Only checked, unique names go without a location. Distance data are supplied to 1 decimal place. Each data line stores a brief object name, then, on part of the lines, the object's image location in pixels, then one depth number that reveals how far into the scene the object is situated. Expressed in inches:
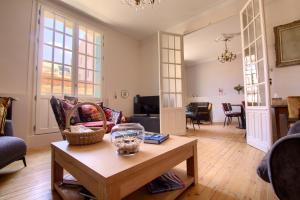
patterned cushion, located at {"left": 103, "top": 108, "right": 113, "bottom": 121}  111.3
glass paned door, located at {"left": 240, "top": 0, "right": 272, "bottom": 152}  87.6
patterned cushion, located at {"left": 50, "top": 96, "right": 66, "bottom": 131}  83.8
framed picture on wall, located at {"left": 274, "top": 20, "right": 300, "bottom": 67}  96.4
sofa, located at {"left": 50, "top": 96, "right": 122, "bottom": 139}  84.5
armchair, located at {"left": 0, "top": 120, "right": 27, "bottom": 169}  55.1
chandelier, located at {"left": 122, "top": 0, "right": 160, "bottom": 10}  117.7
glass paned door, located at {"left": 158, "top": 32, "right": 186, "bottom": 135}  137.2
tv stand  138.6
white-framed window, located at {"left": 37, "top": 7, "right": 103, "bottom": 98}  114.2
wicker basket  46.0
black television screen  155.4
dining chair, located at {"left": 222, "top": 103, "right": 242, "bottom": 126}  185.3
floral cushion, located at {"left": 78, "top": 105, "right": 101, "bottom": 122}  104.5
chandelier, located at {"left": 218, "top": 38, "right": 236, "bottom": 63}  190.2
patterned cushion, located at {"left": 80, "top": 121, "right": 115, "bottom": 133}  91.8
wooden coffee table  28.9
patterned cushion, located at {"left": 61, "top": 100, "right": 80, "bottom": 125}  92.7
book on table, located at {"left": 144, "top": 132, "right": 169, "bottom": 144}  48.4
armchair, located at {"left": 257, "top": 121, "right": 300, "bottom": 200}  24.3
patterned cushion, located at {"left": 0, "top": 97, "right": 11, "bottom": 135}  65.8
